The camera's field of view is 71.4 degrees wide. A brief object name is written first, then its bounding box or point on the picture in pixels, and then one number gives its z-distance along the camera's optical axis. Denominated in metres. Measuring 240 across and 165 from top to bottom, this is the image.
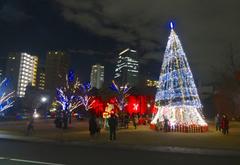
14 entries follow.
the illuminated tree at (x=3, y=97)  25.95
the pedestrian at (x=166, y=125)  15.28
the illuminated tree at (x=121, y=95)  30.48
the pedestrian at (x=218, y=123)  15.80
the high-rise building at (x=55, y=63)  78.56
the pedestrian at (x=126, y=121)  18.79
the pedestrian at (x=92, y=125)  11.86
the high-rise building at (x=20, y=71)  79.54
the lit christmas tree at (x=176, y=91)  15.90
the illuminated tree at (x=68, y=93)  19.01
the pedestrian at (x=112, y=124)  11.07
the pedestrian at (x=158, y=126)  15.92
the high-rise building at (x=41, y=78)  87.08
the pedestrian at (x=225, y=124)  13.69
